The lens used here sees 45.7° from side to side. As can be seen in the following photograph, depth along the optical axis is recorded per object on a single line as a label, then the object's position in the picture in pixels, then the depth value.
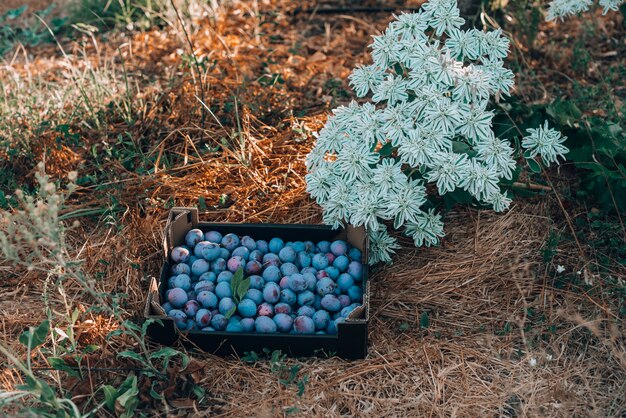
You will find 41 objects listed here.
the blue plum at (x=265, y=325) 2.54
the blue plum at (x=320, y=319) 2.57
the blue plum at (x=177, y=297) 2.63
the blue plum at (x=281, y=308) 2.60
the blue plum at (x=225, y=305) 2.60
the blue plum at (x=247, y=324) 2.56
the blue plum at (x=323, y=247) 2.85
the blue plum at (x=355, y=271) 2.73
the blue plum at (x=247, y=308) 2.59
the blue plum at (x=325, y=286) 2.67
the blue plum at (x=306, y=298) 2.64
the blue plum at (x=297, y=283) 2.66
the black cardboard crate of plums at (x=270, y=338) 2.43
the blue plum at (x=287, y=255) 2.80
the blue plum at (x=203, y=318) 2.56
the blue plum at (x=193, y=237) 2.86
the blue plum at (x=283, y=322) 2.54
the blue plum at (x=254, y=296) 2.63
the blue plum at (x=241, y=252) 2.80
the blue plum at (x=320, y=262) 2.77
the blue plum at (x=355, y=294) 2.68
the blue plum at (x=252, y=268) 2.74
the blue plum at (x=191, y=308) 2.60
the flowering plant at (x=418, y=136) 2.57
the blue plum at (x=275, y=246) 2.86
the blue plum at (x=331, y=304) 2.61
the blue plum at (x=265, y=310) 2.58
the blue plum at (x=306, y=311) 2.59
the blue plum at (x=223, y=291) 2.65
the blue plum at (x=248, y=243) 2.86
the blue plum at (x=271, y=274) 2.71
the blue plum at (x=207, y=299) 2.62
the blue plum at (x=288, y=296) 2.64
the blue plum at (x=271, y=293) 2.62
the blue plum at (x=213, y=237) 2.87
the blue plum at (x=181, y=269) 2.75
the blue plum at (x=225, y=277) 2.70
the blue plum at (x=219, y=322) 2.56
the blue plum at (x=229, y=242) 2.85
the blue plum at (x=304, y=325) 2.53
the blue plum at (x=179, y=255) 2.79
